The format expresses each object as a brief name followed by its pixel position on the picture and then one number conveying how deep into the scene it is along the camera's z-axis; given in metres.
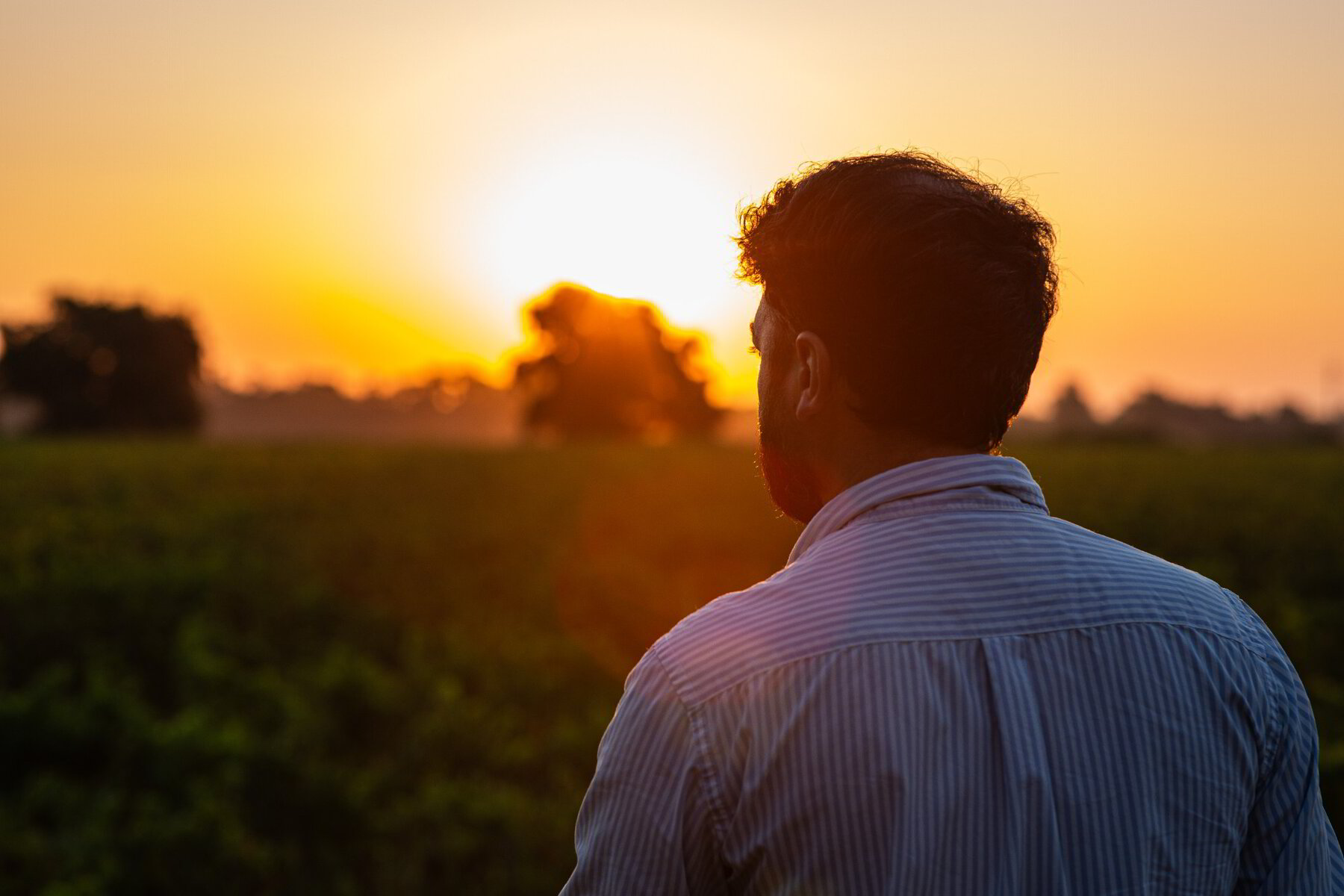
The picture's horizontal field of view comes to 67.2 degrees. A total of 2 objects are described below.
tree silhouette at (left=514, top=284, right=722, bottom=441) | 32.22
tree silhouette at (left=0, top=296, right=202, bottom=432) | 42.91
